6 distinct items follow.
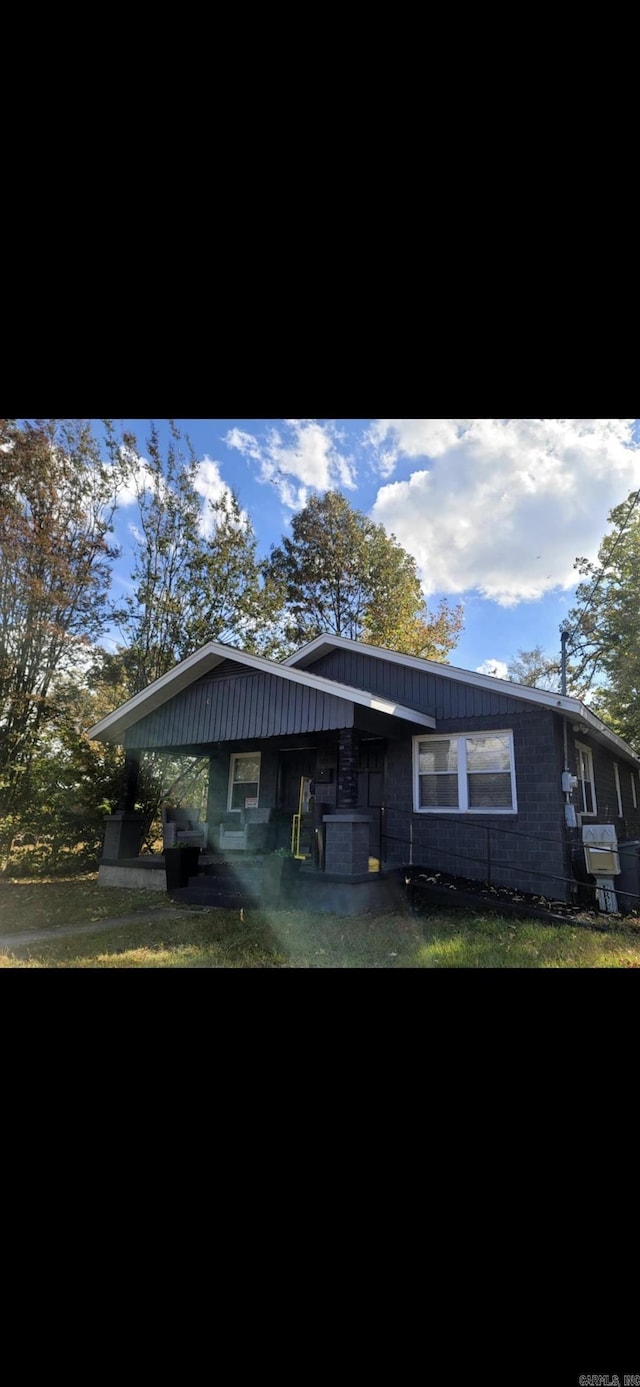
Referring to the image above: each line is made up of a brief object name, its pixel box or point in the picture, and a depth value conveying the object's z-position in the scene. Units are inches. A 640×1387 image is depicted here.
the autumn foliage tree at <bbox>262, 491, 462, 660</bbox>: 710.5
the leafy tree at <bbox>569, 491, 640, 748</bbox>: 540.7
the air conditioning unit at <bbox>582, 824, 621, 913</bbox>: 277.0
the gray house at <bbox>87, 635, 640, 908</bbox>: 275.5
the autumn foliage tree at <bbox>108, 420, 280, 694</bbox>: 516.7
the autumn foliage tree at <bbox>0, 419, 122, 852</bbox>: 400.2
